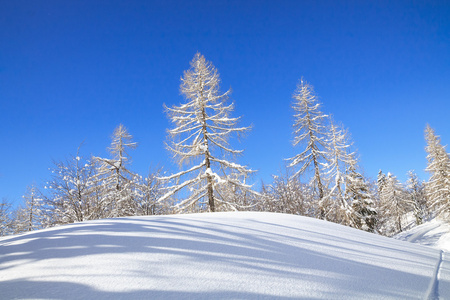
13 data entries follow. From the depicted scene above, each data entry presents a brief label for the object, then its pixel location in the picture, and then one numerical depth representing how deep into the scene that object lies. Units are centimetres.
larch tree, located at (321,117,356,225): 1402
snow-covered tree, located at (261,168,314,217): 1800
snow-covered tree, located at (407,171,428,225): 4400
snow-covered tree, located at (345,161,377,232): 1763
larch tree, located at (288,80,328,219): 1421
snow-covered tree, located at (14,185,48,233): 2299
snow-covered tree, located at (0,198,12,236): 1957
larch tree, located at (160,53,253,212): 994
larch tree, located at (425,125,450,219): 2298
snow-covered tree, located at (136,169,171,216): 1500
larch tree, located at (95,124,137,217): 1343
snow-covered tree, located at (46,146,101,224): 1146
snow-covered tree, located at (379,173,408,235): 3891
